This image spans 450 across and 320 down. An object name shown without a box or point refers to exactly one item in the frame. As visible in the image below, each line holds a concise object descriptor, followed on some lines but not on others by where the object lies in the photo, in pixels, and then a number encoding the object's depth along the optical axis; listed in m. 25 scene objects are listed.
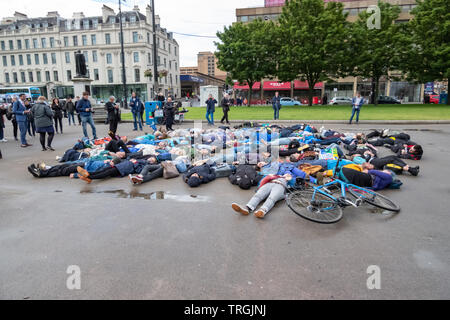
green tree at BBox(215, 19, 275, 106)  36.28
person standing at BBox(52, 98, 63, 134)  14.80
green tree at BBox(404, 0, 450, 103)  30.66
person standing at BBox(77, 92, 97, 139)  11.98
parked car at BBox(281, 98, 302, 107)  43.06
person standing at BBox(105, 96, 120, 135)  12.96
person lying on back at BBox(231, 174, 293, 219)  4.52
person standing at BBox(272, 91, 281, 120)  19.08
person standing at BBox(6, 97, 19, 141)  12.52
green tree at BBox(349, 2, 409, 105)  32.22
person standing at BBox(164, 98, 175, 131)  14.85
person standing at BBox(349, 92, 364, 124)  16.19
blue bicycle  4.46
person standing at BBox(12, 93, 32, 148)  10.96
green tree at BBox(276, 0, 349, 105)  32.34
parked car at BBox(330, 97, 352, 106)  42.47
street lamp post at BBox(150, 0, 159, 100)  18.57
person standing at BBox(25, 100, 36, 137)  13.18
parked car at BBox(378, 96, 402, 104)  41.88
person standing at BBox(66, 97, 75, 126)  18.23
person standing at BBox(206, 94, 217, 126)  16.96
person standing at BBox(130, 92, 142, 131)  15.35
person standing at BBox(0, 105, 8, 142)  11.96
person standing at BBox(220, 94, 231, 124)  17.17
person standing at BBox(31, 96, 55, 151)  9.83
